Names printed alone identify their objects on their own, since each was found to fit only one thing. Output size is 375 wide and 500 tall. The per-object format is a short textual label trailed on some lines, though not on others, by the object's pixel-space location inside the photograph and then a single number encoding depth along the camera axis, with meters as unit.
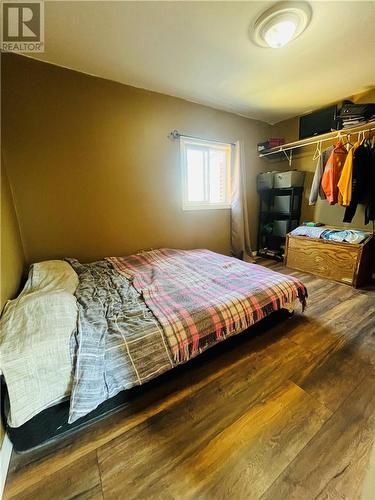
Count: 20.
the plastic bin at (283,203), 3.30
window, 2.92
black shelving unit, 3.31
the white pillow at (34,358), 0.87
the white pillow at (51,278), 1.49
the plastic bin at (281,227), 3.35
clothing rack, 2.33
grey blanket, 0.96
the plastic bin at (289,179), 3.15
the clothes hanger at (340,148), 2.59
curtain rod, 2.66
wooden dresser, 2.45
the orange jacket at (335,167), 2.58
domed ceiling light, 1.38
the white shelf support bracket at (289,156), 3.50
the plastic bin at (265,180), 3.39
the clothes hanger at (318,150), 3.05
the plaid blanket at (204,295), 1.27
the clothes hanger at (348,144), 2.59
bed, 0.91
